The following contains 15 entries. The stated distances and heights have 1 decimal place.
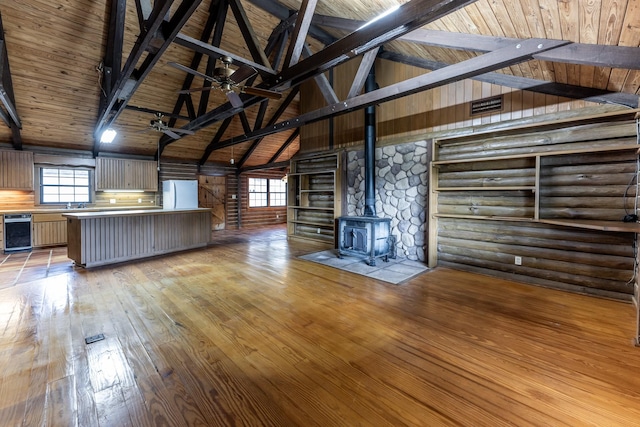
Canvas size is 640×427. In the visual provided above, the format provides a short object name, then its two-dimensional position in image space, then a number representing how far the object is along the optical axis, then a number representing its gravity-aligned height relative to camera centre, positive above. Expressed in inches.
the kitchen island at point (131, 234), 193.3 -24.9
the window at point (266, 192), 469.1 +21.5
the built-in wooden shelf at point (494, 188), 148.2 +9.8
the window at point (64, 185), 289.7 +20.8
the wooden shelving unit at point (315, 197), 262.2 +8.2
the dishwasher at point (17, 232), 243.4 -26.2
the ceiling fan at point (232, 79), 138.2 +67.0
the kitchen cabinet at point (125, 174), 313.0 +36.7
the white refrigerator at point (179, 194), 332.8 +13.0
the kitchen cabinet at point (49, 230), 260.1 -25.6
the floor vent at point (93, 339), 97.0 -49.5
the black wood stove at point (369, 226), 196.4 -16.7
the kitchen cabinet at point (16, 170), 254.5 +33.0
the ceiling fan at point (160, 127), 210.4 +62.7
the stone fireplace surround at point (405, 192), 204.6 +10.3
